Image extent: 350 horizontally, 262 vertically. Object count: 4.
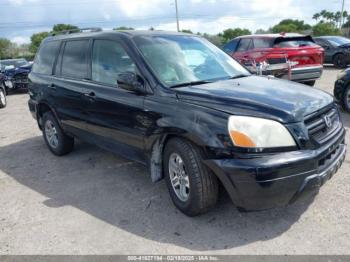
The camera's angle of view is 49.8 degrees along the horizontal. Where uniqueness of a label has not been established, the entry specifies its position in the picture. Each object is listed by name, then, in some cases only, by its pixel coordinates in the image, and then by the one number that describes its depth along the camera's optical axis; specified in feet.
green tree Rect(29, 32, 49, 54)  200.15
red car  32.32
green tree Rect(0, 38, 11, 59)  218.30
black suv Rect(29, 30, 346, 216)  10.16
